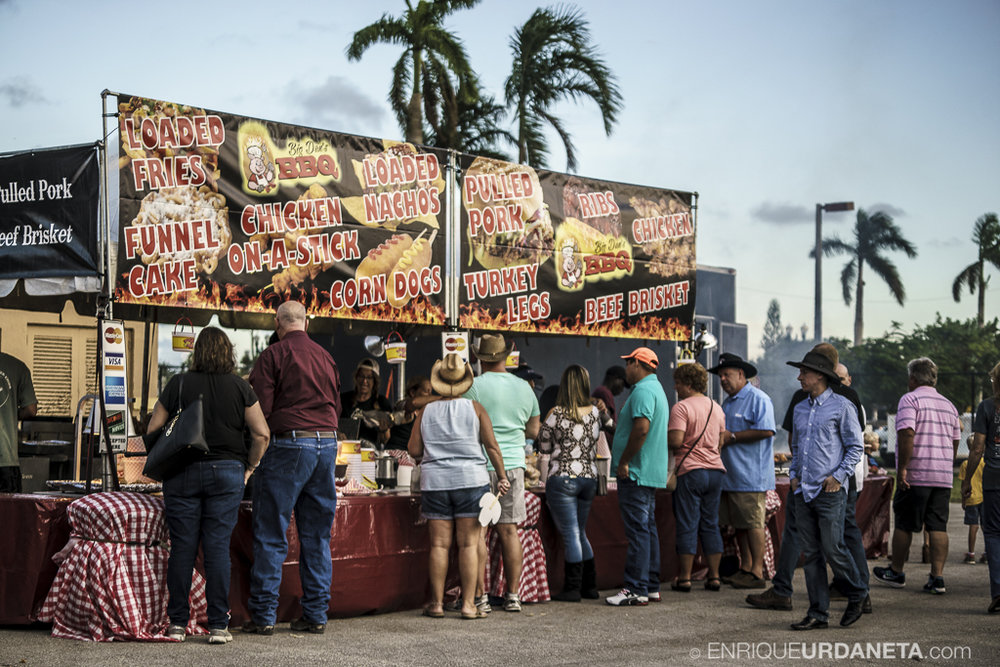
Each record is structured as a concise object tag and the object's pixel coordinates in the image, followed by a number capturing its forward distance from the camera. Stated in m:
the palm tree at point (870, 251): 54.09
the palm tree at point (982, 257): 52.66
